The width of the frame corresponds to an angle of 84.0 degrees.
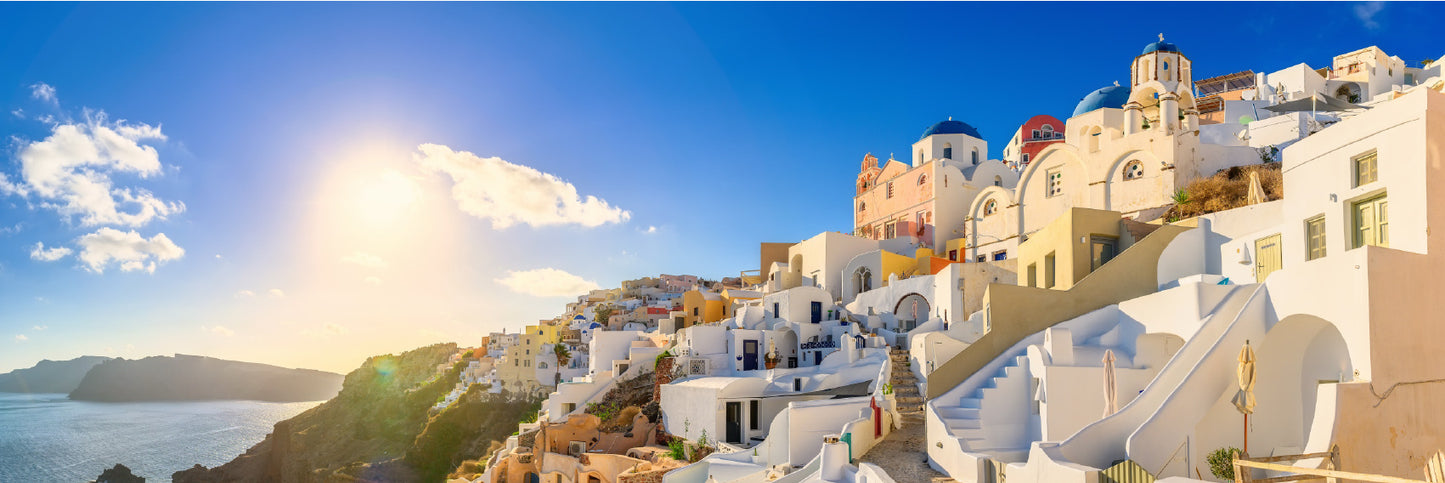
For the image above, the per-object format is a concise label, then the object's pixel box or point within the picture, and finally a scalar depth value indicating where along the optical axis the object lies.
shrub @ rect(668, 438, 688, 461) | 21.86
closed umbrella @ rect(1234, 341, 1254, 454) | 9.15
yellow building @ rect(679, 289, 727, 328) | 37.69
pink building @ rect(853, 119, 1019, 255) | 33.84
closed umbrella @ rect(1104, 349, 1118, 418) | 11.36
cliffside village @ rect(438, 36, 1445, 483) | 9.15
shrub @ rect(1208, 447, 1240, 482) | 10.15
